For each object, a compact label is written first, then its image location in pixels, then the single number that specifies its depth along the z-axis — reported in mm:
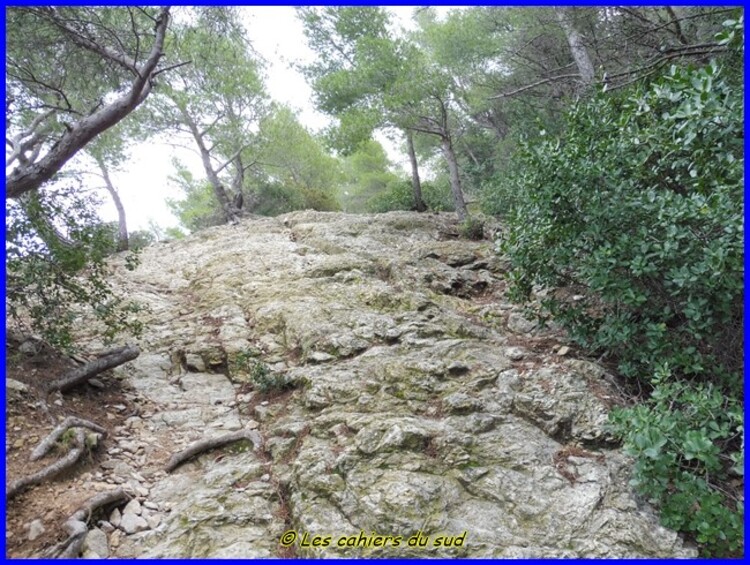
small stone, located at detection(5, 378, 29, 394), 4402
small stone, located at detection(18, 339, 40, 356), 5188
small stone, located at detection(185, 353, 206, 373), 5945
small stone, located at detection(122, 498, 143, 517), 3369
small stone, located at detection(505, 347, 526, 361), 5414
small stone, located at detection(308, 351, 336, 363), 5652
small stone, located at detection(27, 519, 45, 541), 2986
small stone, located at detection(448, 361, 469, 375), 5066
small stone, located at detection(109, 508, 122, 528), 3270
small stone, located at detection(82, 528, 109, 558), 2971
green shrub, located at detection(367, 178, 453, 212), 17281
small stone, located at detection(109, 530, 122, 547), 3097
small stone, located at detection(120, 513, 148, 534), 3217
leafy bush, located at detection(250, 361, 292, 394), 5262
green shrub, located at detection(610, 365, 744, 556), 3033
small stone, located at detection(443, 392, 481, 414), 4414
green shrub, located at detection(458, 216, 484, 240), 11516
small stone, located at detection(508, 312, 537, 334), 6336
